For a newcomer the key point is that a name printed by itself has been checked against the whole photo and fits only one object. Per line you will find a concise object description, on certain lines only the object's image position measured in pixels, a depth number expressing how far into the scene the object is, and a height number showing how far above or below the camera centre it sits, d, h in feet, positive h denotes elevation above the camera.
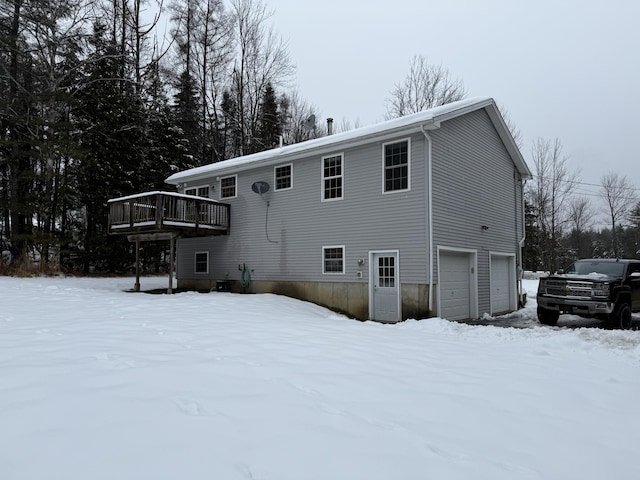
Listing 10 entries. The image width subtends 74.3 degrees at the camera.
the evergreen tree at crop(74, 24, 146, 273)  72.74 +18.93
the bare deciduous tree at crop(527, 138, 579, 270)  98.43 +17.86
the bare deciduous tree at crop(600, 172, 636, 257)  125.29 +17.02
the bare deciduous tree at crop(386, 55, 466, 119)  88.38 +35.41
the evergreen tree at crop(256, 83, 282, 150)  92.64 +30.60
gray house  36.99 +3.78
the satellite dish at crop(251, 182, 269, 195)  47.32 +7.86
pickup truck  33.30 -3.11
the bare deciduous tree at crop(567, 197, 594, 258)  124.88 +11.98
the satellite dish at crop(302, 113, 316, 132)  56.22 +18.16
